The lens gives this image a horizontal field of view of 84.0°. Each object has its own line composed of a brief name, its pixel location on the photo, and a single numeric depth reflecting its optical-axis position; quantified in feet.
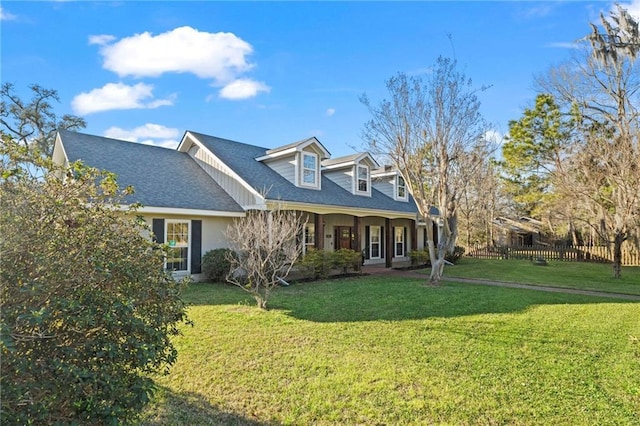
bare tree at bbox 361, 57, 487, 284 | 37.29
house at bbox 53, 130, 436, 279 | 41.75
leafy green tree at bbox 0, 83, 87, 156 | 85.15
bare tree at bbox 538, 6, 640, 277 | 48.75
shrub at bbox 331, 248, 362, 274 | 48.52
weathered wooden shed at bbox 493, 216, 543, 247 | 120.47
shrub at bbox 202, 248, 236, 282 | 41.29
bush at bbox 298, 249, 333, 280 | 44.57
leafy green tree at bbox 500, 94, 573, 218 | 86.84
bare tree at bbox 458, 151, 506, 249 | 96.89
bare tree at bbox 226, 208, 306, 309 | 29.37
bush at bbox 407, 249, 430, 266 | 61.52
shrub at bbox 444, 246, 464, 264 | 69.00
